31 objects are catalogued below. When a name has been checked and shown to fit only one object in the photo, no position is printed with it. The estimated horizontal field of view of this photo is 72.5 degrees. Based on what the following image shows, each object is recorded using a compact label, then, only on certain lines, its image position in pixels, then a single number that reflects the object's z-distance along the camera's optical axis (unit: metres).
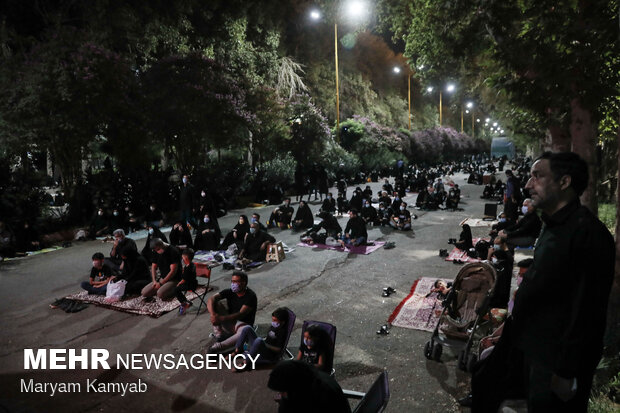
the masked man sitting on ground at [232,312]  5.66
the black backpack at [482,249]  9.34
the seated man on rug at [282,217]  14.73
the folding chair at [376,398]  2.82
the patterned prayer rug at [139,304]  7.23
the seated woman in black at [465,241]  10.71
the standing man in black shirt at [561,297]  2.23
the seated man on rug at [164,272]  7.59
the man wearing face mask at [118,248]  8.55
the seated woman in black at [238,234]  11.38
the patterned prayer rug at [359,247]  11.40
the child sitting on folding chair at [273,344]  5.24
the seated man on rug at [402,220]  14.01
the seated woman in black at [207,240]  11.70
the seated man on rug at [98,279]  8.09
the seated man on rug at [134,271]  8.02
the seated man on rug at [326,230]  12.30
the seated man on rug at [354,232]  11.77
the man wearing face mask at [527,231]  9.75
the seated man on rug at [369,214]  14.89
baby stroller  5.26
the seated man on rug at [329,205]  16.78
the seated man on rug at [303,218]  14.24
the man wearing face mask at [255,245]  10.38
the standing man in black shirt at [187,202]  14.28
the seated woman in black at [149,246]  9.26
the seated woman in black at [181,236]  10.97
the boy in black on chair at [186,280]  7.27
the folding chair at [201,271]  8.05
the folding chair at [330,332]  4.48
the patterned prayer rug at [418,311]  6.45
